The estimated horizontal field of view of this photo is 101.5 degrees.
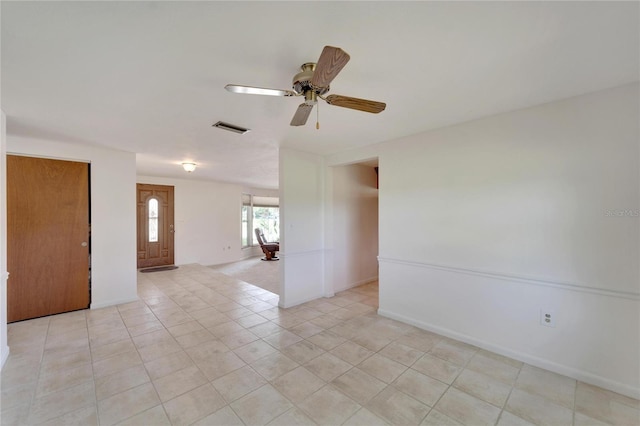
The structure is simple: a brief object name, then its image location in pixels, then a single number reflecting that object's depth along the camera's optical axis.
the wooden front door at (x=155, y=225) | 6.45
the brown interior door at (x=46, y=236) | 3.32
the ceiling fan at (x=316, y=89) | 1.37
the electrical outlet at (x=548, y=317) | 2.29
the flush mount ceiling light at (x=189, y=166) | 4.73
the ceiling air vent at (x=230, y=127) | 2.80
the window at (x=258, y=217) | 8.67
